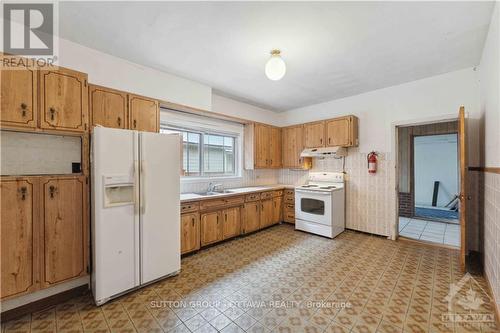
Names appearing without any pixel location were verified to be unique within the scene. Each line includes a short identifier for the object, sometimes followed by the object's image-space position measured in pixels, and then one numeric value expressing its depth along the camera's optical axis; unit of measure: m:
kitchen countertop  3.24
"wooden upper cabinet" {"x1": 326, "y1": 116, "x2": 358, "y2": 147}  4.08
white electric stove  3.94
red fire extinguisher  3.96
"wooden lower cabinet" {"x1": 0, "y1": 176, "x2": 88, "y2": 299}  1.89
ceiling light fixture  2.47
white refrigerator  2.09
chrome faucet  4.13
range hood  4.19
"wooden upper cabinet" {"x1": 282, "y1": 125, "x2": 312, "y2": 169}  4.88
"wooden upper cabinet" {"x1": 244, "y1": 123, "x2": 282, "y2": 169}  4.70
